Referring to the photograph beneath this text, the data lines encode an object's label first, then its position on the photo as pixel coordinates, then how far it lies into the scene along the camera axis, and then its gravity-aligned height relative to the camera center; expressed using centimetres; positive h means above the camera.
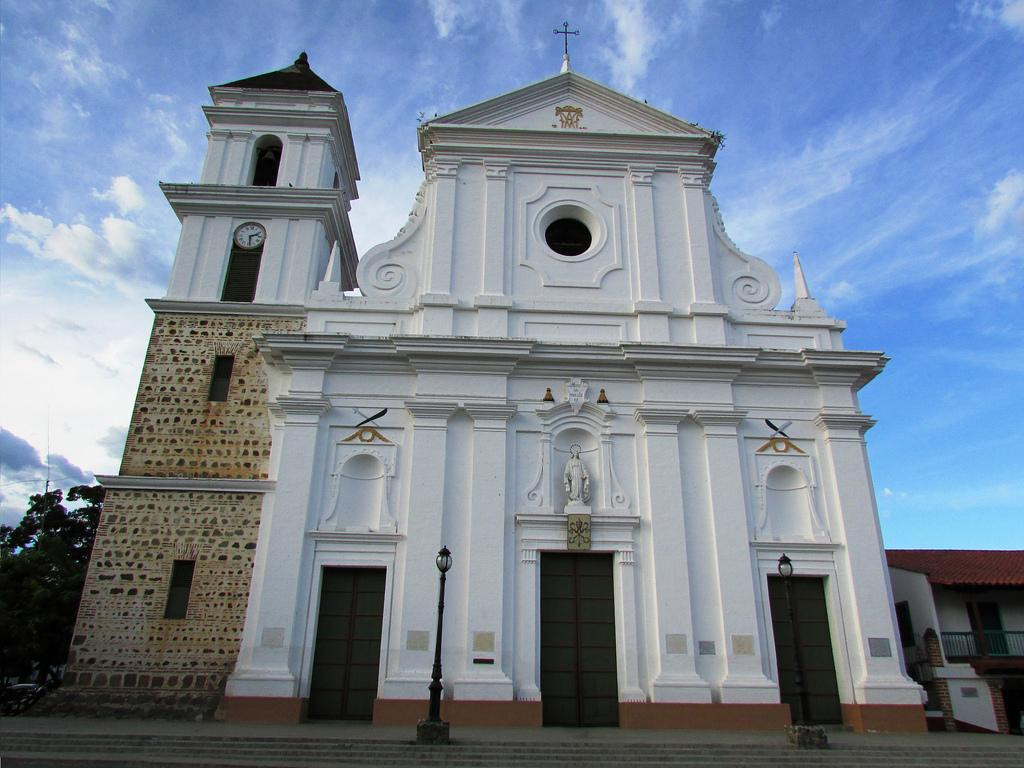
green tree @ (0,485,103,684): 1778 +155
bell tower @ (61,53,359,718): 1348 +523
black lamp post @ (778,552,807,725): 1111 +51
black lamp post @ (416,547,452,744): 1055 -48
